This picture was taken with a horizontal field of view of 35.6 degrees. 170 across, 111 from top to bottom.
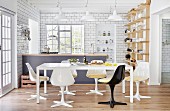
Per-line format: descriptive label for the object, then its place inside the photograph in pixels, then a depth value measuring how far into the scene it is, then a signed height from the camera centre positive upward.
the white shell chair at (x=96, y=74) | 6.61 -0.62
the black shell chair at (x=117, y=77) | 5.32 -0.55
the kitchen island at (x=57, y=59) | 8.09 -0.27
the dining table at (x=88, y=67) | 5.59 -0.37
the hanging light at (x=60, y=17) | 7.18 +0.90
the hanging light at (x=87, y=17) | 7.31 +0.91
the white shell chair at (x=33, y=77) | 6.03 -0.61
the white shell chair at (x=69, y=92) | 6.69 -1.06
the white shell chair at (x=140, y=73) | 6.15 -0.58
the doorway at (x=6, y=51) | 6.45 -0.02
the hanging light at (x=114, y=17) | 7.13 +0.89
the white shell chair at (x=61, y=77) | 5.30 -0.54
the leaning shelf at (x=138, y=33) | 8.36 +0.62
